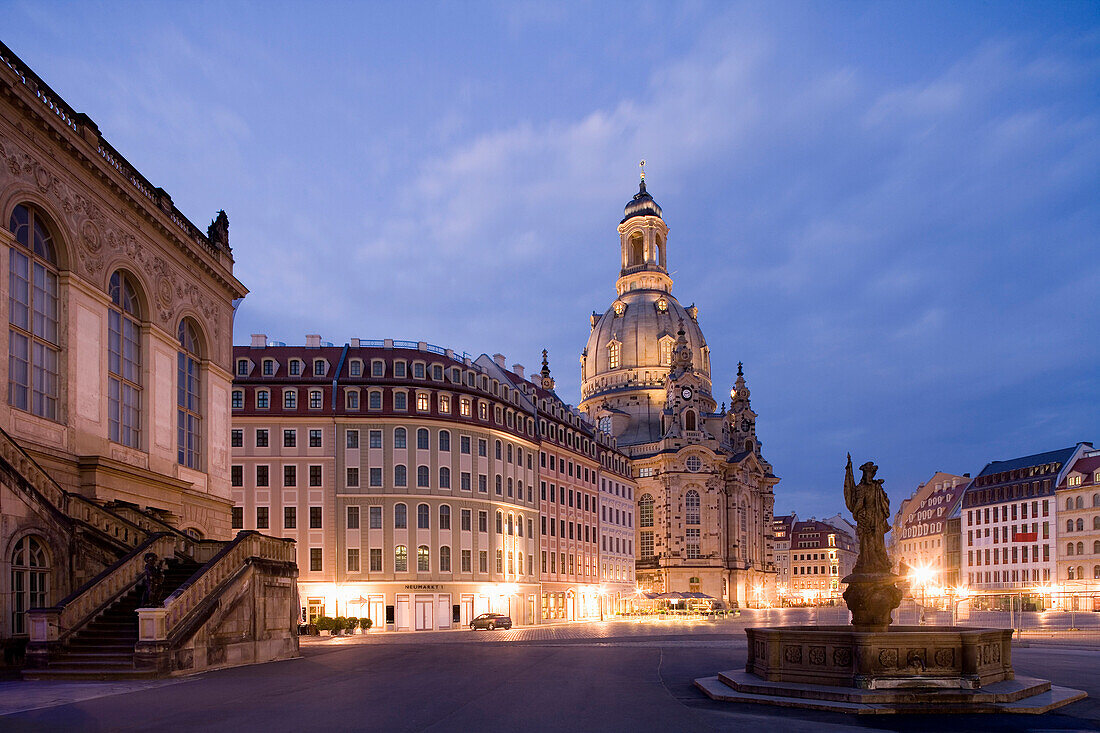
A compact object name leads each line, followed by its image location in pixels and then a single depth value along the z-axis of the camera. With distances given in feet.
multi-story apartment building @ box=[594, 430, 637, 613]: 332.60
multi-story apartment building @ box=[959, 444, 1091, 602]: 378.12
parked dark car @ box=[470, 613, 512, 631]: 215.92
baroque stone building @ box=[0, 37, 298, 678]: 77.97
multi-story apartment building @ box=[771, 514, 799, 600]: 613.52
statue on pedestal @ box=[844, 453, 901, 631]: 70.79
